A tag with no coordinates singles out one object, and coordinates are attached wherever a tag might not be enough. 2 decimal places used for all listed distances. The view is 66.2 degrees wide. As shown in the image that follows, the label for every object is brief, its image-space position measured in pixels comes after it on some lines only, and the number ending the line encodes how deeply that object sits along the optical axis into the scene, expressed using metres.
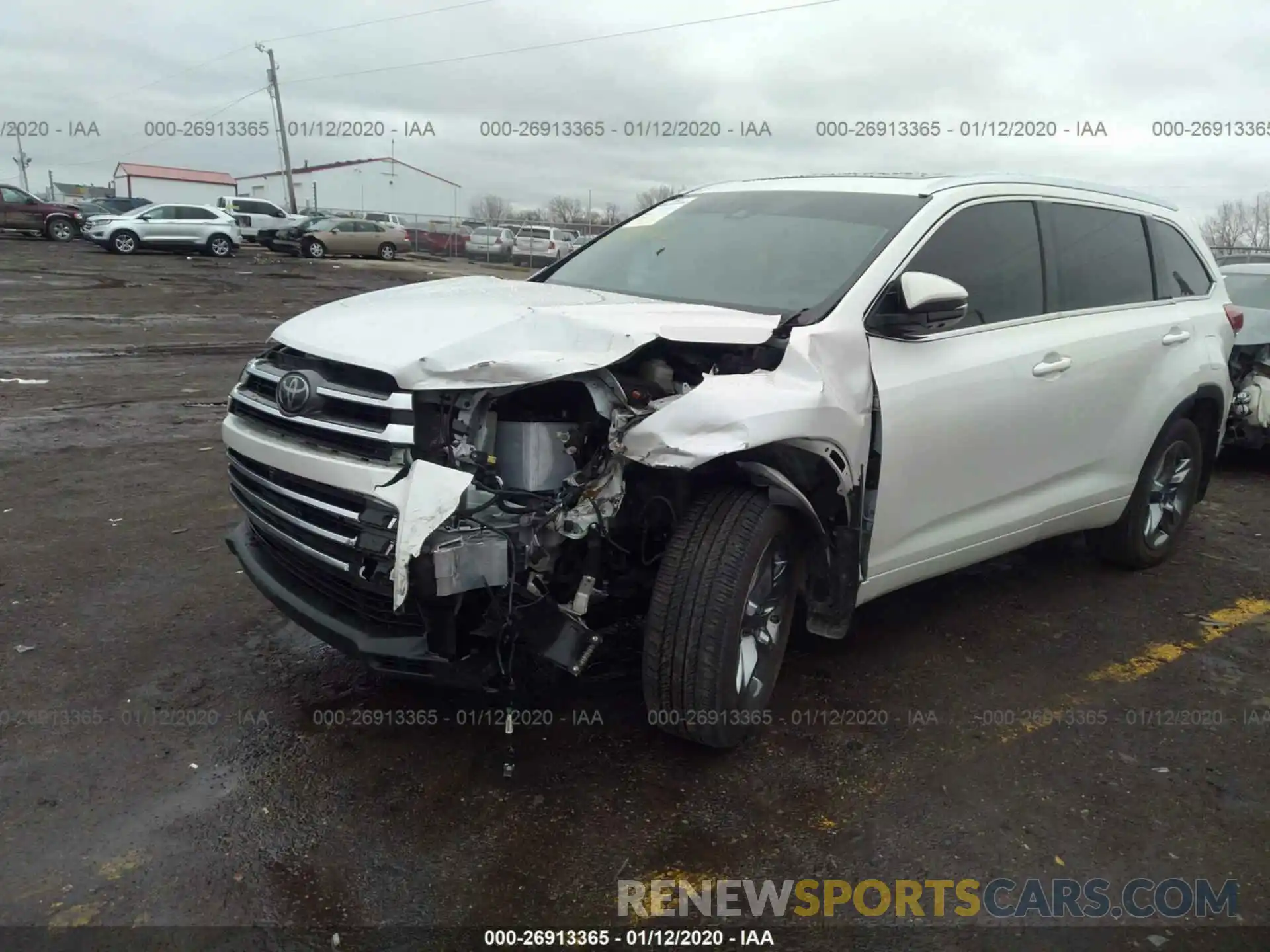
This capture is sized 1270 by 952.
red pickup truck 28.47
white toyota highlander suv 2.83
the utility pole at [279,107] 47.06
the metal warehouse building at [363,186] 76.50
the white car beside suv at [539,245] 33.81
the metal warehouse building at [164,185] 69.12
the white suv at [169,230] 26.98
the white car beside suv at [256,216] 35.97
